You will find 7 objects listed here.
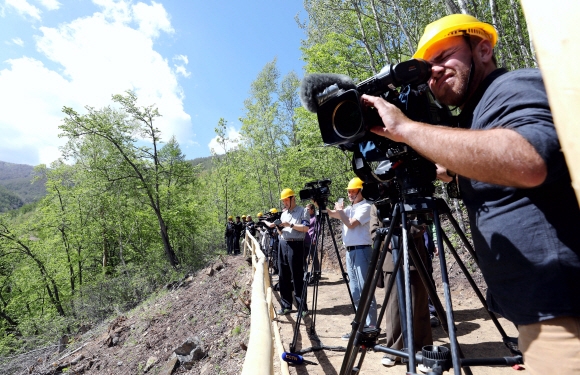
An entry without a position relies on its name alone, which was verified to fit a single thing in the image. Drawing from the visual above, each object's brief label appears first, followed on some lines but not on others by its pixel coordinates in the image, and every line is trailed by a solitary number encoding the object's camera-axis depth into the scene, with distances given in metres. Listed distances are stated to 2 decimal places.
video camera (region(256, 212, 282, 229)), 8.72
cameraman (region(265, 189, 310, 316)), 5.50
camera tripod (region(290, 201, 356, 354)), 3.70
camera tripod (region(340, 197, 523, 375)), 1.17
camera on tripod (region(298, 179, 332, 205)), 3.83
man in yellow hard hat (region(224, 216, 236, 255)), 20.53
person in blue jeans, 4.52
